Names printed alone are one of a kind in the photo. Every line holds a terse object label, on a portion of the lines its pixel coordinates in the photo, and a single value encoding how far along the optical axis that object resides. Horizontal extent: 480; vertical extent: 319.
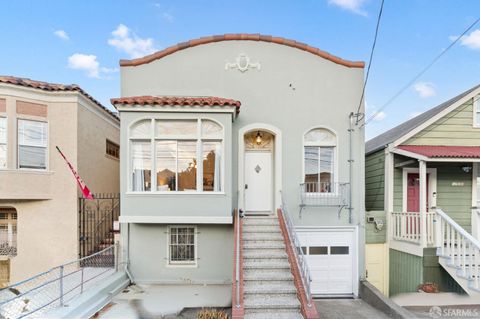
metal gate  8.56
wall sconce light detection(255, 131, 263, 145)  8.64
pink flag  7.74
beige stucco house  7.94
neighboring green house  7.96
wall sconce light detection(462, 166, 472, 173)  8.88
